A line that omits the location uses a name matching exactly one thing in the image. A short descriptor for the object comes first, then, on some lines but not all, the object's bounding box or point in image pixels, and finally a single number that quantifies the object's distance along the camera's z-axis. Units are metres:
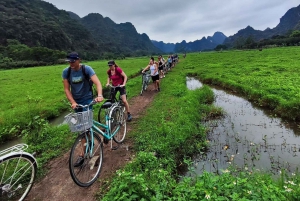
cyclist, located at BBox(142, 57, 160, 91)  14.00
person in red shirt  7.71
